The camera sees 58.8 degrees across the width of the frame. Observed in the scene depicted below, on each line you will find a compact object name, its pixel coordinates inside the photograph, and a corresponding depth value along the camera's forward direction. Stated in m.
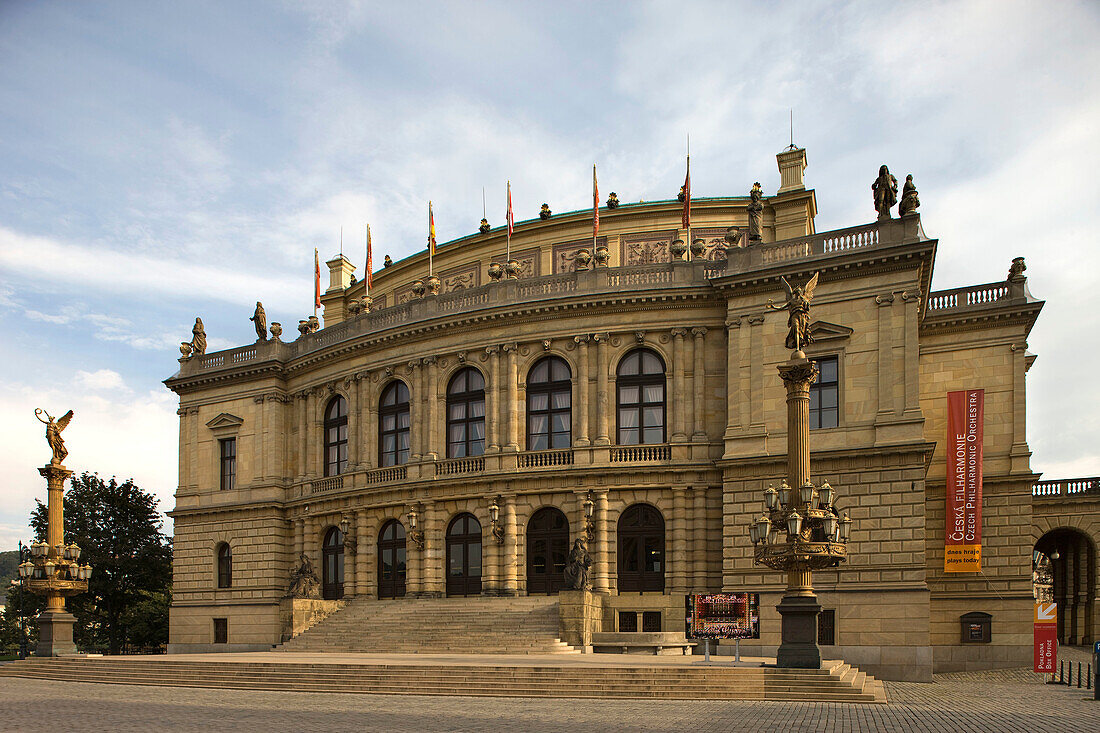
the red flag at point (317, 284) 54.04
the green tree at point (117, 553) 58.75
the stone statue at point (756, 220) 38.62
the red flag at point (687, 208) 42.66
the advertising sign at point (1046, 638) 29.92
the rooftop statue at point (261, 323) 51.81
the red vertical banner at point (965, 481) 37.28
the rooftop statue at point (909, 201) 35.91
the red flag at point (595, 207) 43.56
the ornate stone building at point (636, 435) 35.41
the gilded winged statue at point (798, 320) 26.42
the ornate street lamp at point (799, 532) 24.48
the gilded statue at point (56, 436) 42.42
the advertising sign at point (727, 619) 30.80
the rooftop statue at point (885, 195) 36.34
